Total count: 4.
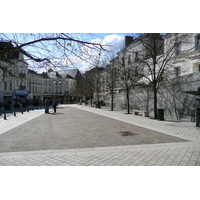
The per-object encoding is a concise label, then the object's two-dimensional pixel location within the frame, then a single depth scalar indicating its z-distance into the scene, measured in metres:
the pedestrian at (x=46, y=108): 20.43
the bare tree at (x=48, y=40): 4.24
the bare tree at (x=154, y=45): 13.68
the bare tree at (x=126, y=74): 18.72
